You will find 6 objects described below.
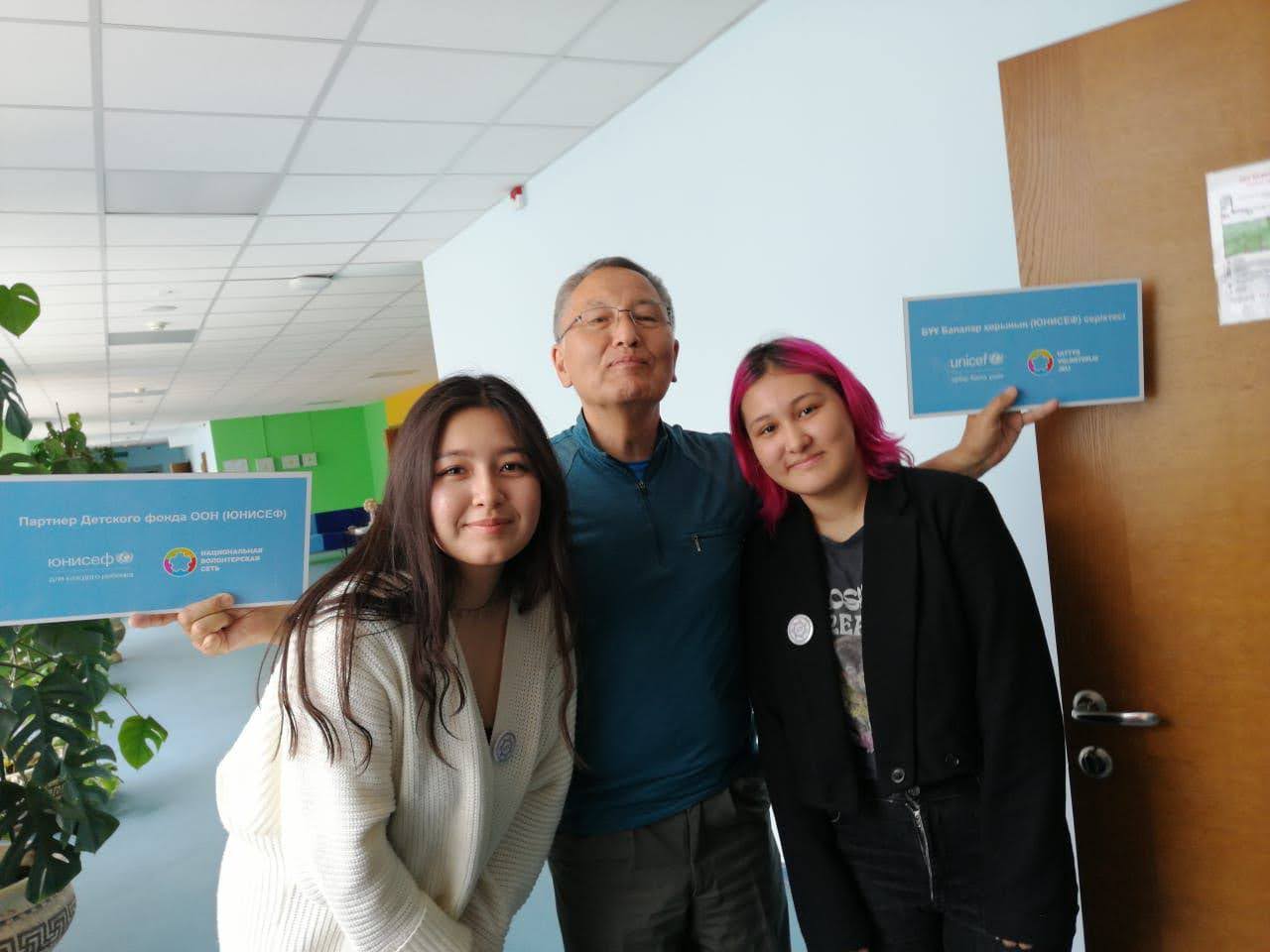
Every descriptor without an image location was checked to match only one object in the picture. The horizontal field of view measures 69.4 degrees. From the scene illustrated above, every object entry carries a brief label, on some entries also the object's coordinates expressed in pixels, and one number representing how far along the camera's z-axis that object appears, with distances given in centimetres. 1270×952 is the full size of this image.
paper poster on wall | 137
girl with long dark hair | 117
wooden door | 141
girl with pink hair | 131
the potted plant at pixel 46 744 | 268
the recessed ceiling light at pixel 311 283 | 585
